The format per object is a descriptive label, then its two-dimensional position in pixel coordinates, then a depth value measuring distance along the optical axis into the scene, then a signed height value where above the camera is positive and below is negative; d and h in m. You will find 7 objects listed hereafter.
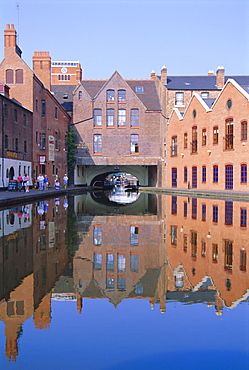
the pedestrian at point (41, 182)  36.22 -0.54
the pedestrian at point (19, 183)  32.72 -0.57
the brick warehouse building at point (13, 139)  32.41 +3.25
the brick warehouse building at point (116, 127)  51.00 +6.16
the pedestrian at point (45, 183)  38.34 -0.71
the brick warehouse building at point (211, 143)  36.25 +3.35
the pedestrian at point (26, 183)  30.53 -0.53
